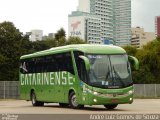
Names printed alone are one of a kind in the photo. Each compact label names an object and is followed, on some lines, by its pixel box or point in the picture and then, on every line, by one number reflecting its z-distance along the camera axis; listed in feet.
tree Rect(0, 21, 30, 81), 213.05
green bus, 80.38
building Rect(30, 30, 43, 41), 597.60
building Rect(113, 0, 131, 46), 583.17
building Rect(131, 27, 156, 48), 593.83
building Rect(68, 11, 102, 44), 471.21
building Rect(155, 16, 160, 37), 640.83
